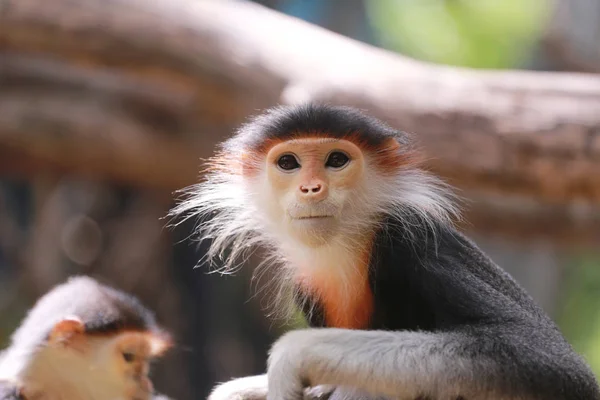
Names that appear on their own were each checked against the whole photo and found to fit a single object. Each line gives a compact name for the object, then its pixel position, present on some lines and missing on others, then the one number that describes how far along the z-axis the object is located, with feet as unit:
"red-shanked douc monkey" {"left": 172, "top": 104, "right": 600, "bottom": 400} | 18.40
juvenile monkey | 23.65
